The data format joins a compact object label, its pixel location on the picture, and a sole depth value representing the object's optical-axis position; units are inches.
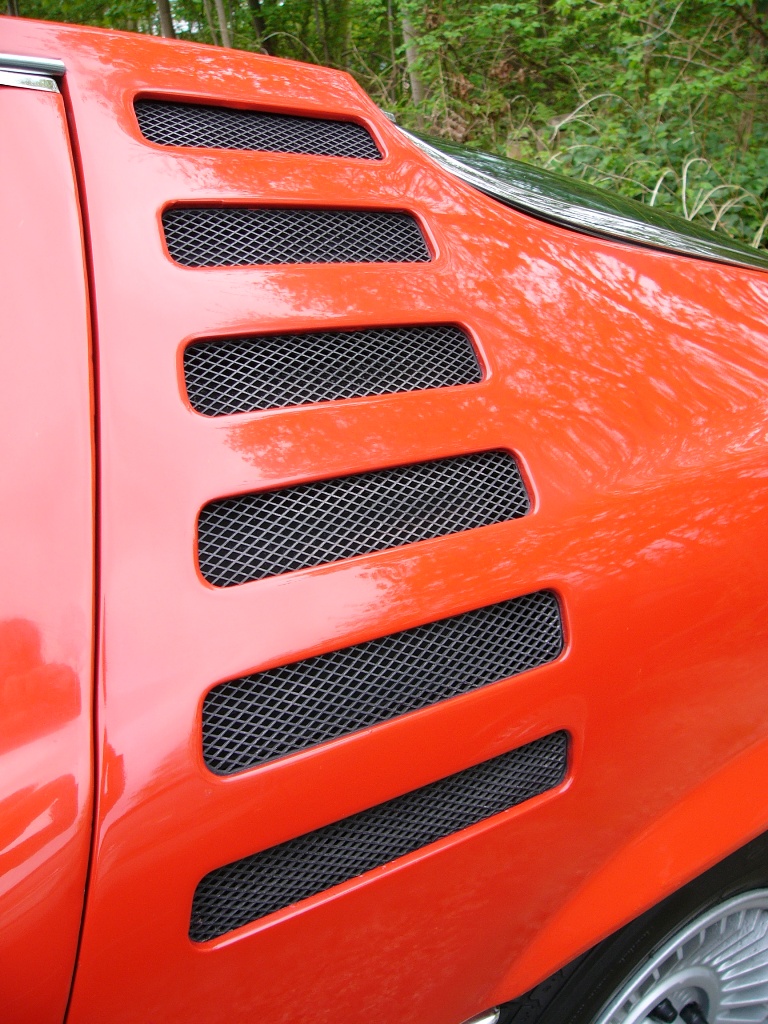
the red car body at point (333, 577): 31.8
